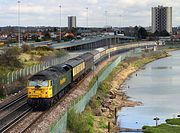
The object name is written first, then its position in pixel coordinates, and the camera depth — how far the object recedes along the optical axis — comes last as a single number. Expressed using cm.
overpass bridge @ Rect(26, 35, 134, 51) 12325
